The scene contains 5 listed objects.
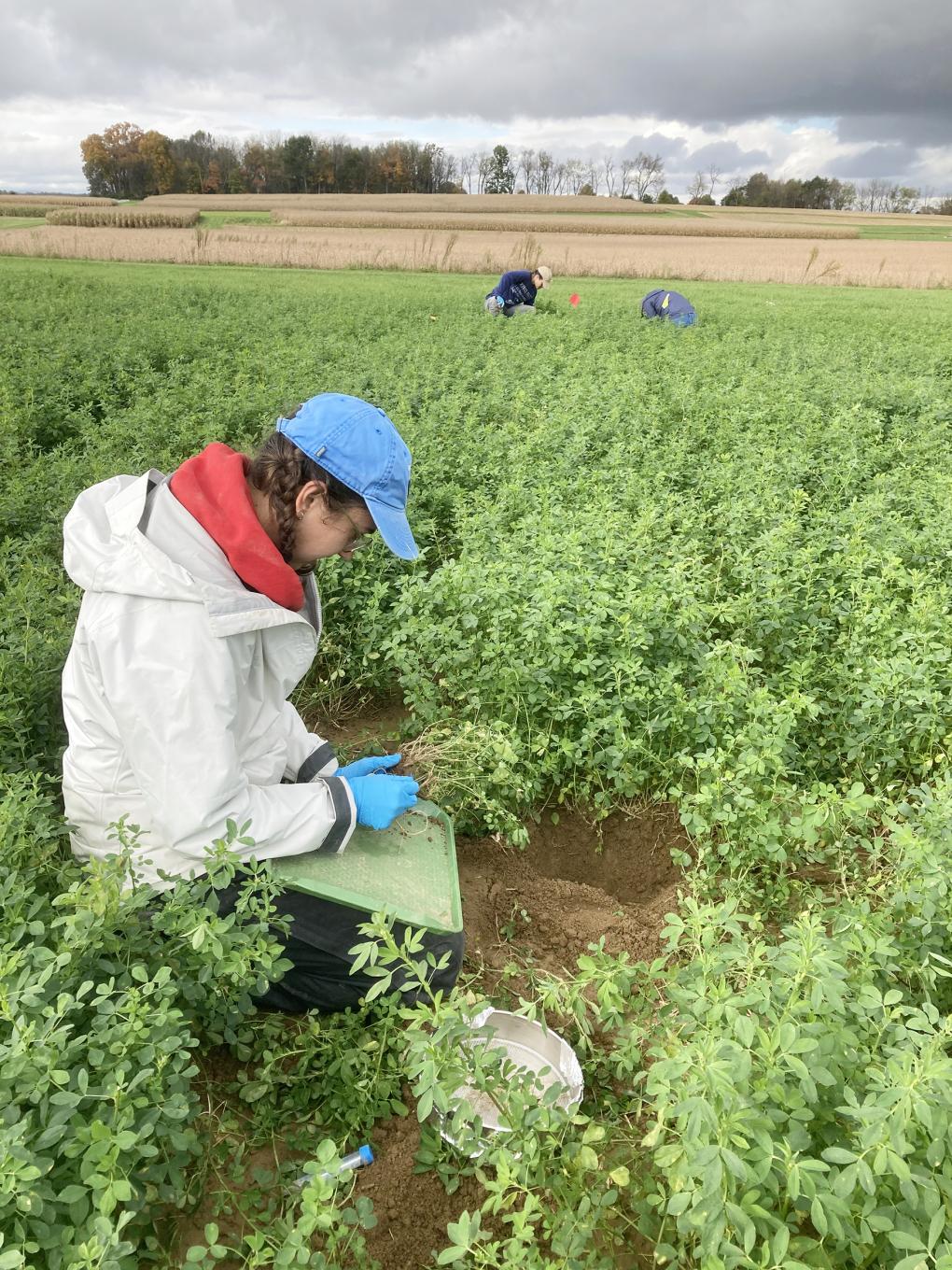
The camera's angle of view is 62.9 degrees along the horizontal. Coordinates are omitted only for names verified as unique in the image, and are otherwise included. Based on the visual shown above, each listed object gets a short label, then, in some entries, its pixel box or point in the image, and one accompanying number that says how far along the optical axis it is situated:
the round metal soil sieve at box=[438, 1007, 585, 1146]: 2.16
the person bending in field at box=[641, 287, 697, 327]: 13.95
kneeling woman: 2.02
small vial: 1.99
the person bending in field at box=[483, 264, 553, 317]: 14.44
